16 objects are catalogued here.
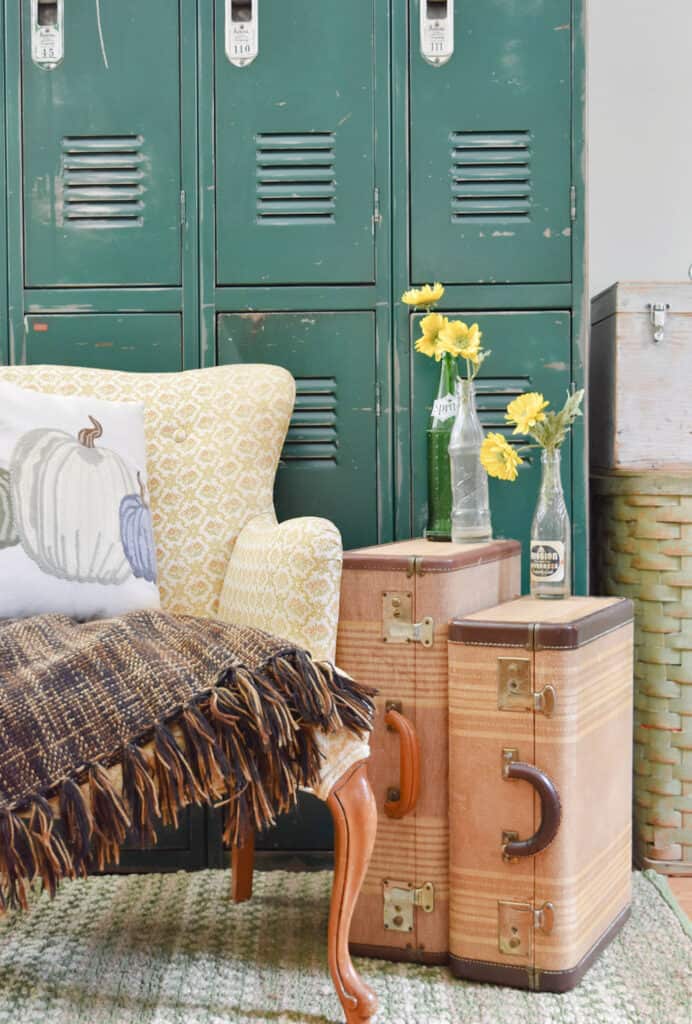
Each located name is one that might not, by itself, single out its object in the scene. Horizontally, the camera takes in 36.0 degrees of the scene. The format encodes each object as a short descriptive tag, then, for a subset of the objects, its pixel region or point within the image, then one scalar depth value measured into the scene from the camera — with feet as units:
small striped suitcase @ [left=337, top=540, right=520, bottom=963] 4.90
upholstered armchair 4.83
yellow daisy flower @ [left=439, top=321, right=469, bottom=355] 5.91
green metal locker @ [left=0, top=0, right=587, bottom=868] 6.60
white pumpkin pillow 5.06
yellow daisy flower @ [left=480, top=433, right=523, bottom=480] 5.62
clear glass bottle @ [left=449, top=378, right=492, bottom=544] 5.82
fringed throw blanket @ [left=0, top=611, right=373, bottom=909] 3.60
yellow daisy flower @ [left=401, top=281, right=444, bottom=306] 6.13
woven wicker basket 6.47
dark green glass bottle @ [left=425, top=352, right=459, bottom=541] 6.14
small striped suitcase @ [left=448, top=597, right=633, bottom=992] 4.65
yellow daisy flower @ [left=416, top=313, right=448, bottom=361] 5.99
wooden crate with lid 6.61
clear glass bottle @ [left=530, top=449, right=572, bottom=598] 5.50
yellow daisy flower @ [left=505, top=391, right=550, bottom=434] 5.40
